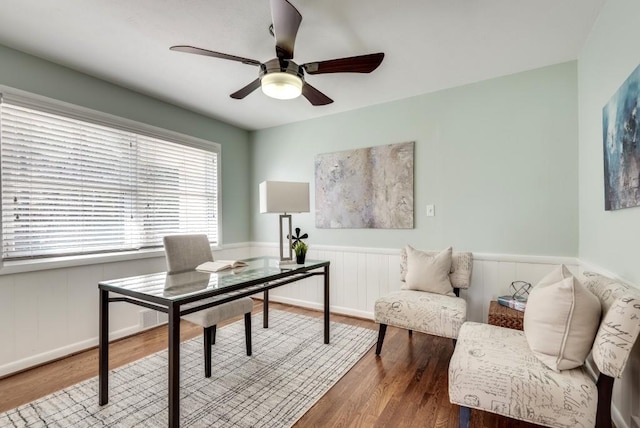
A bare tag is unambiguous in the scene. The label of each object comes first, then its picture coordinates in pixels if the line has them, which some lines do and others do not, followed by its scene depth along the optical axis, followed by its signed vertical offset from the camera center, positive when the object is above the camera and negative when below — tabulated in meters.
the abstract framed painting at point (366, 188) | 3.11 +0.31
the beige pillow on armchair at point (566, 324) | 1.29 -0.49
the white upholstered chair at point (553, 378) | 1.13 -0.71
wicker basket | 2.09 -0.74
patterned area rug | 1.68 -1.16
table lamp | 2.51 +0.16
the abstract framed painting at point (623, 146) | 1.32 +0.34
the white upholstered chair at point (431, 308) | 2.13 -0.71
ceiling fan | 1.56 +0.92
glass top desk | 1.42 -0.41
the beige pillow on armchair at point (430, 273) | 2.51 -0.50
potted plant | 2.57 -0.32
